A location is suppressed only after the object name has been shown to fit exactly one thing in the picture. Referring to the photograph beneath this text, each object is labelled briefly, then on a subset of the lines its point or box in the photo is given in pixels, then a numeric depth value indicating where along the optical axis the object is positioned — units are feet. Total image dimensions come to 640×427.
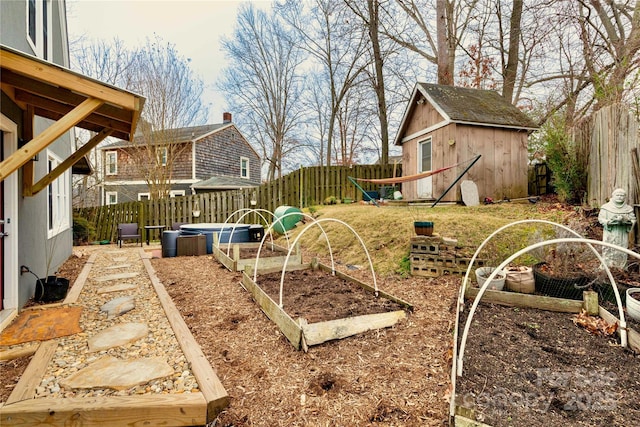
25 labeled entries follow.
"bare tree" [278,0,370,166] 53.16
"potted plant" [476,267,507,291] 12.13
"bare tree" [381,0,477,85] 45.68
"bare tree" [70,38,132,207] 42.65
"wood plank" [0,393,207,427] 5.69
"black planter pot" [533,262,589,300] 11.36
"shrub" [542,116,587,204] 20.70
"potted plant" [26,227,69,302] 12.69
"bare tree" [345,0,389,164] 45.34
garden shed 28.99
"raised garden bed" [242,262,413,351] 9.09
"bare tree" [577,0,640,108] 22.56
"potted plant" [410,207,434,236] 15.84
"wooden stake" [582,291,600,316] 10.05
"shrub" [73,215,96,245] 34.81
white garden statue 12.41
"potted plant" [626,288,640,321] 9.29
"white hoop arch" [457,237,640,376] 6.59
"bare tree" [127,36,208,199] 44.27
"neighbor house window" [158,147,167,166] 45.21
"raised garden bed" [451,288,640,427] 5.77
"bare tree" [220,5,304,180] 61.26
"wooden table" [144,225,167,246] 34.40
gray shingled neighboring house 52.03
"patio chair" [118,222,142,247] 31.42
